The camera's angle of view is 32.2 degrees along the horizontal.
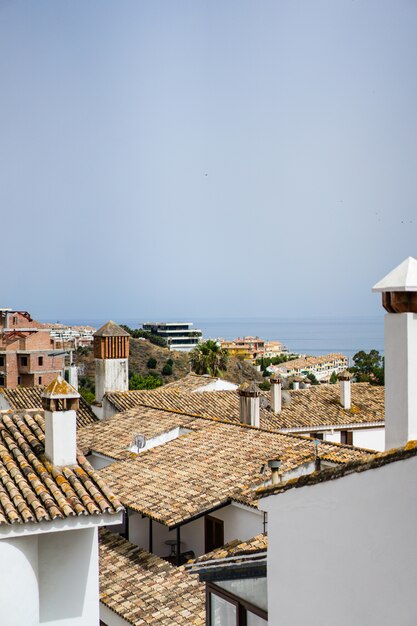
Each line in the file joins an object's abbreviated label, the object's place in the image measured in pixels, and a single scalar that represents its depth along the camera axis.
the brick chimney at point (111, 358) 24.41
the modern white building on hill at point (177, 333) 169.62
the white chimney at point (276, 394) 24.97
